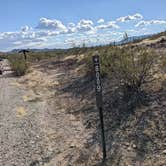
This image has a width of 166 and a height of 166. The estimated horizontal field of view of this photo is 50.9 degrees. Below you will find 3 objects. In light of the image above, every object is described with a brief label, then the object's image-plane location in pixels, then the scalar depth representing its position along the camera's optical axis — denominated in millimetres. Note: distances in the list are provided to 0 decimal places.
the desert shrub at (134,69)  5353
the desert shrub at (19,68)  11990
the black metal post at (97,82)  3370
